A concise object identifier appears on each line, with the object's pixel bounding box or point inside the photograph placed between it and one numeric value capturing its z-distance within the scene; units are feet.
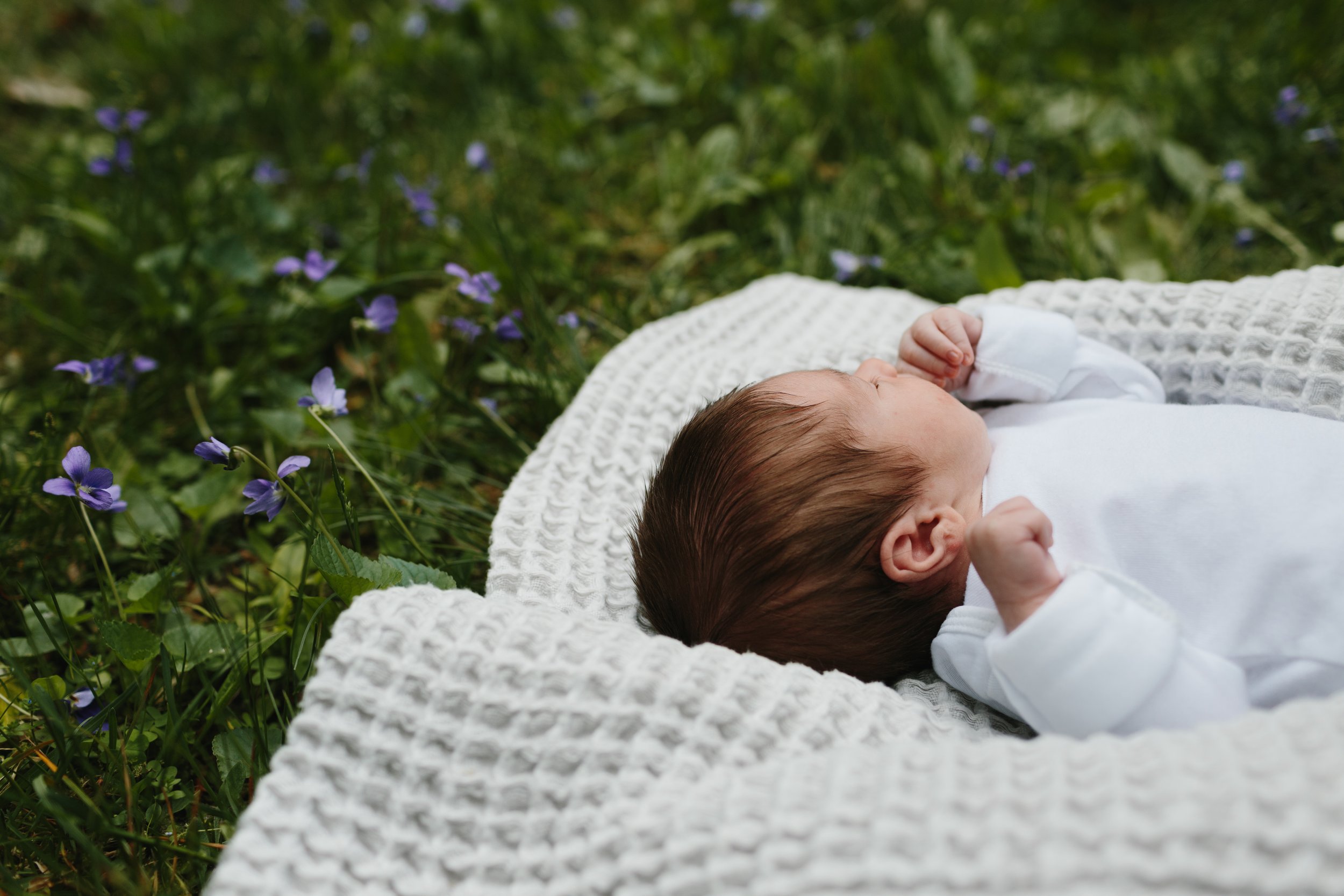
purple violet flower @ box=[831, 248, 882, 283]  2.78
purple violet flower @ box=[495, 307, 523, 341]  2.60
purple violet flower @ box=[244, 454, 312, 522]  2.20
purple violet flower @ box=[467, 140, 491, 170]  2.91
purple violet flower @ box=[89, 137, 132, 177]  2.84
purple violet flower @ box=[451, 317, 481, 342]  2.62
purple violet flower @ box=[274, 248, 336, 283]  2.61
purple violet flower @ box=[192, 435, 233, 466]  2.17
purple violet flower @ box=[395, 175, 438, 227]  2.78
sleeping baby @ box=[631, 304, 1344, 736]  2.10
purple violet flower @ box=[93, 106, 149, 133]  2.82
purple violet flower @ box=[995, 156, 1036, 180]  2.86
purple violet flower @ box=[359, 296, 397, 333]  2.53
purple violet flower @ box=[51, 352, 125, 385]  2.49
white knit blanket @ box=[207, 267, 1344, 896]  1.88
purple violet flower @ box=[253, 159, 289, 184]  3.02
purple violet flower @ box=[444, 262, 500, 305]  2.54
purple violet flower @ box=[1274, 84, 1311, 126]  2.90
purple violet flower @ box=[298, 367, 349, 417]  2.28
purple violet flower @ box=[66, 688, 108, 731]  2.21
